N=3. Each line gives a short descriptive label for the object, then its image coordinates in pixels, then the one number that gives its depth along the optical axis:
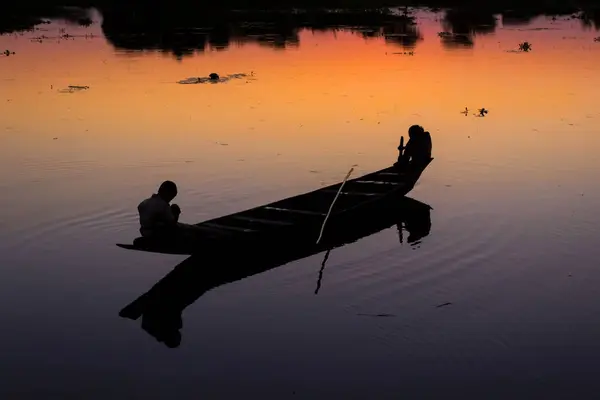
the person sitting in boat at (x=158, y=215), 8.68
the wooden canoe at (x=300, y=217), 8.96
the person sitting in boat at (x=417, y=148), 12.97
